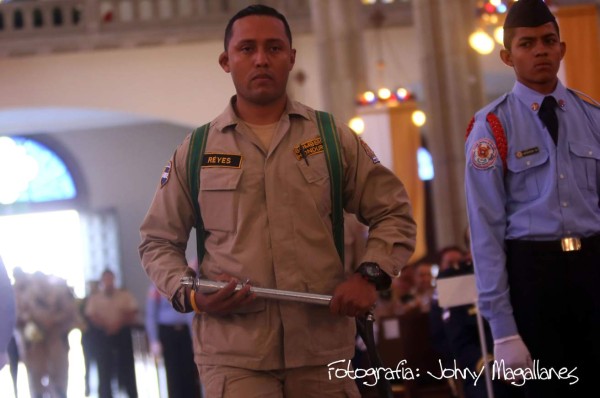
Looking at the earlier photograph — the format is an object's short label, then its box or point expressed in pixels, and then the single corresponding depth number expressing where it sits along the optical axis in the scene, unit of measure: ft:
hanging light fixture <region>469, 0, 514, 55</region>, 48.47
